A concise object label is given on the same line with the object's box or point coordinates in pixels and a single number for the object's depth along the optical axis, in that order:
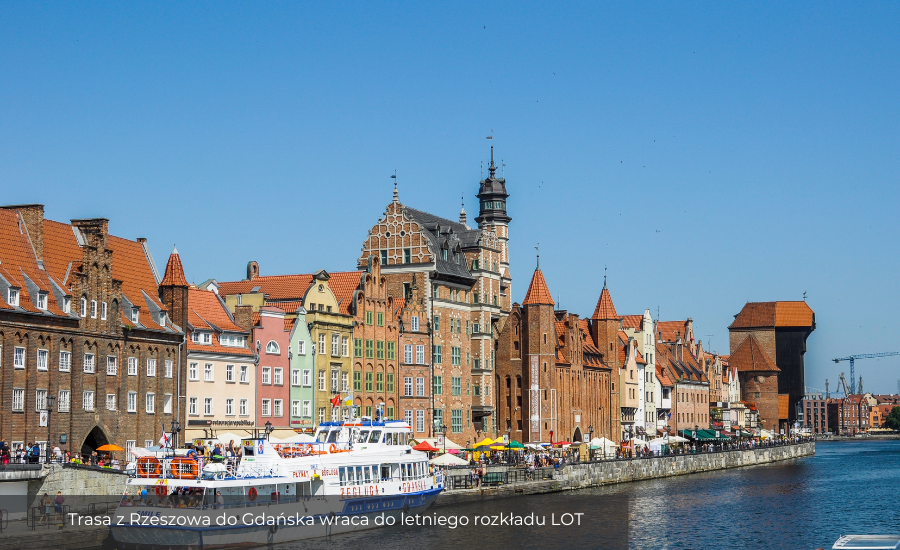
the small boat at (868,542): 43.22
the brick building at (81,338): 69.56
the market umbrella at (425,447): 88.11
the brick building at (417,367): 109.75
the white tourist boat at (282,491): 57.00
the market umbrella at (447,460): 89.06
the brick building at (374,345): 103.06
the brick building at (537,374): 123.75
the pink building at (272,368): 91.94
